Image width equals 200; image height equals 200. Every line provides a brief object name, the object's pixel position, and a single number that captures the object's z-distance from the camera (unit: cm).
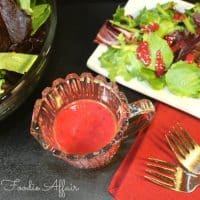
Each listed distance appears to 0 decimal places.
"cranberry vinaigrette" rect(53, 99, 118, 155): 67
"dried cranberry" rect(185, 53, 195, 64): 71
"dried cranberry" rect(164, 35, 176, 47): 72
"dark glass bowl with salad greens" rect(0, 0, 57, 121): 64
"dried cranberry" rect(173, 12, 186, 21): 73
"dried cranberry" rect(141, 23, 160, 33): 72
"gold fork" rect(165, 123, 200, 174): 65
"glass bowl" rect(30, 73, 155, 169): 65
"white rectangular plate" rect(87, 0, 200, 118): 69
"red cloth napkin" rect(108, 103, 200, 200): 65
